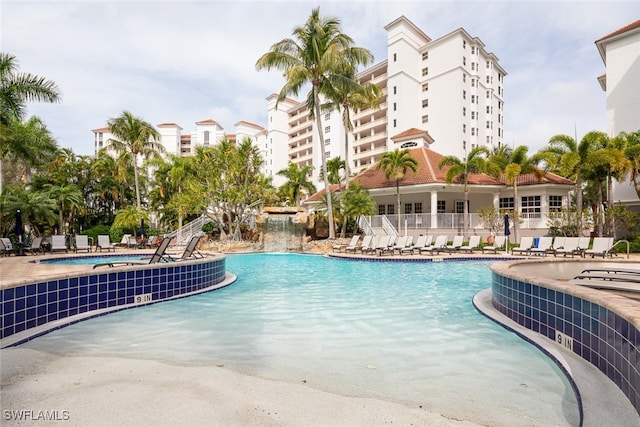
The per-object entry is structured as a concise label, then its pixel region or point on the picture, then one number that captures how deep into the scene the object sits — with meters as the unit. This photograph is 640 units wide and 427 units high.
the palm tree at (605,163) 20.84
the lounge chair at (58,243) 19.16
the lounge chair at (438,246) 19.80
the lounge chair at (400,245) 19.11
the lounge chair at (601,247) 15.83
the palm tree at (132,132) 32.25
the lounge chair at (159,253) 8.28
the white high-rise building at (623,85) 25.66
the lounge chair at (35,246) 18.42
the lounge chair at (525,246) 17.88
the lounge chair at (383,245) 19.20
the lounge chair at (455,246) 19.86
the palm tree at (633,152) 21.81
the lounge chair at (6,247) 16.12
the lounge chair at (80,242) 20.20
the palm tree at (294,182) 42.03
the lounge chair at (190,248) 9.99
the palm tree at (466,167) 24.58
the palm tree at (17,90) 16.20
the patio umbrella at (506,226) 20.01
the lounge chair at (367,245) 19.97
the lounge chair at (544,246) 17.14
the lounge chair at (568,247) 16.69
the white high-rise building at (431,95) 50.25
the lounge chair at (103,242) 21.57
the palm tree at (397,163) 25.62
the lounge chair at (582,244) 16.52
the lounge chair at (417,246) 19.31
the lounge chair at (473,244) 19.55
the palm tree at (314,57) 22.61
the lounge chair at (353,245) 20.89
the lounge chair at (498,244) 19.20
